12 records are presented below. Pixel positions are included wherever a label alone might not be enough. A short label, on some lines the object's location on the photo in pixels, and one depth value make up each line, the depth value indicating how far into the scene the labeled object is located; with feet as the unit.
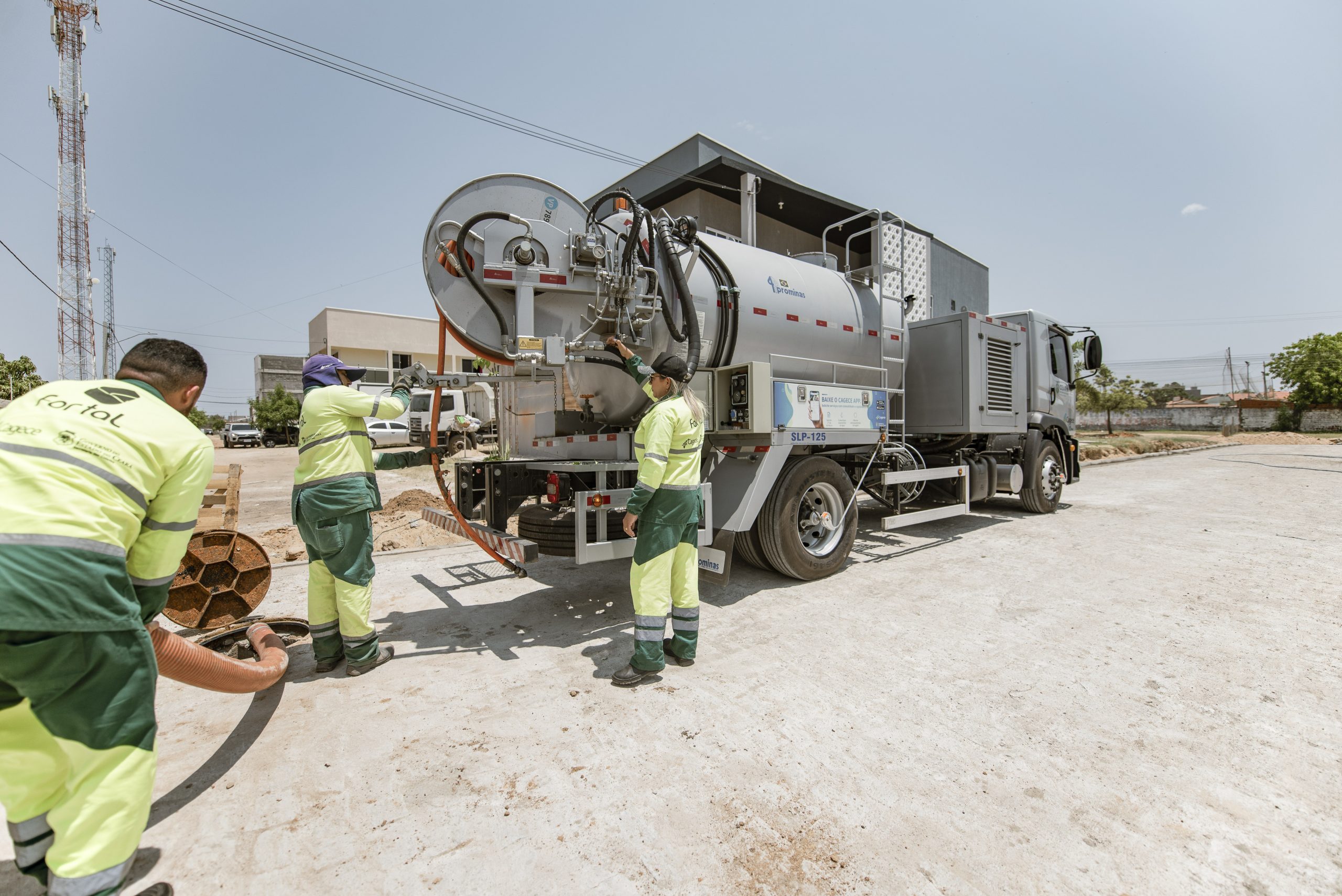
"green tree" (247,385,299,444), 123.34
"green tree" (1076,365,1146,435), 111.55
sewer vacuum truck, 13.30
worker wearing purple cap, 11.35
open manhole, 11.95
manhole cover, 13.16
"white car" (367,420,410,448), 80.02
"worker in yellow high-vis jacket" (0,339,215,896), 5.12
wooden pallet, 18.63
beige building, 145.28
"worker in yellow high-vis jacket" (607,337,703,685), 11.34
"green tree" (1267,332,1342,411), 121.80
